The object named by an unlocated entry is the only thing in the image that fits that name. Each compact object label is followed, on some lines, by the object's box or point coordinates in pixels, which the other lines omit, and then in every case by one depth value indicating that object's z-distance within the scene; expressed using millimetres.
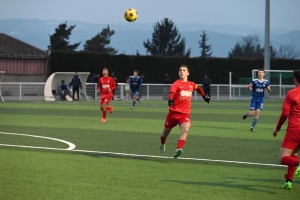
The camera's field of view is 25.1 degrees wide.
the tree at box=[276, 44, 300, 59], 135875
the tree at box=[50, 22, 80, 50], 93062
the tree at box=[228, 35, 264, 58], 138250
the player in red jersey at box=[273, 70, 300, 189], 9648
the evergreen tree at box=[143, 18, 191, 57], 106875
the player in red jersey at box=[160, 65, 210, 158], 13280
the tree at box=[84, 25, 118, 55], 103081
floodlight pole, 51156
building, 64875
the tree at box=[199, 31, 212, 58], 139250
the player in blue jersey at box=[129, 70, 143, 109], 36712
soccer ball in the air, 24148
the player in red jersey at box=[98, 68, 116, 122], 24938
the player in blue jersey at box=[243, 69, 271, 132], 21234
